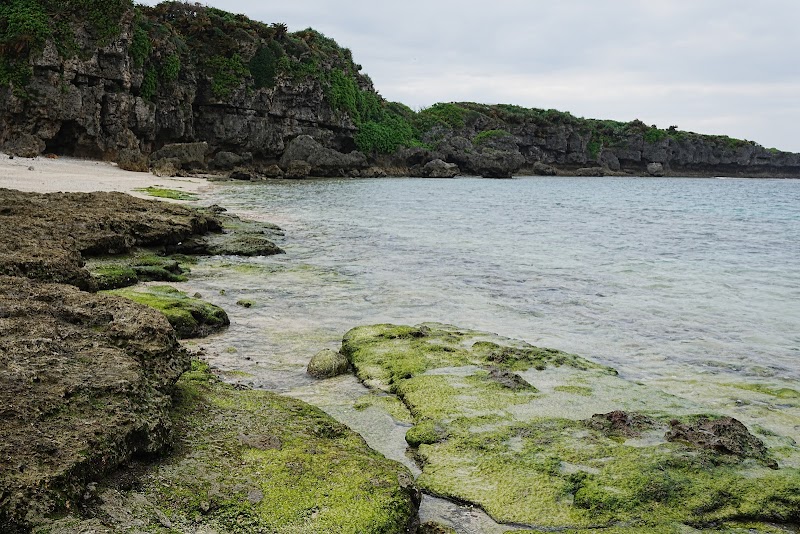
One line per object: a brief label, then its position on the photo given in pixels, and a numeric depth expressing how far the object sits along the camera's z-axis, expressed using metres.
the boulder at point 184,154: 44.03
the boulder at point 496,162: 80.69
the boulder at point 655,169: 117.44
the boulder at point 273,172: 53.06
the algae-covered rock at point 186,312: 7.58
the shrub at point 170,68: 47.97
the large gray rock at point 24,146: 33.82
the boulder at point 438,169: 74.25
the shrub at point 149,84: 45.66
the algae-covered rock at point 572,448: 4.03
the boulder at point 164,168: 37.97
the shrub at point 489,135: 95.25
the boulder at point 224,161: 51.09
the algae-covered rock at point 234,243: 13.87
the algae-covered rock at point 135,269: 9.51
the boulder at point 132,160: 37.44
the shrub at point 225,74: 53.53
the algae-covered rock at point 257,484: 3.17
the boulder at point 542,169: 104.66
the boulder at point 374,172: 65.25
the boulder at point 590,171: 111.19
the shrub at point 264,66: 57.42
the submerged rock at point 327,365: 6.56
